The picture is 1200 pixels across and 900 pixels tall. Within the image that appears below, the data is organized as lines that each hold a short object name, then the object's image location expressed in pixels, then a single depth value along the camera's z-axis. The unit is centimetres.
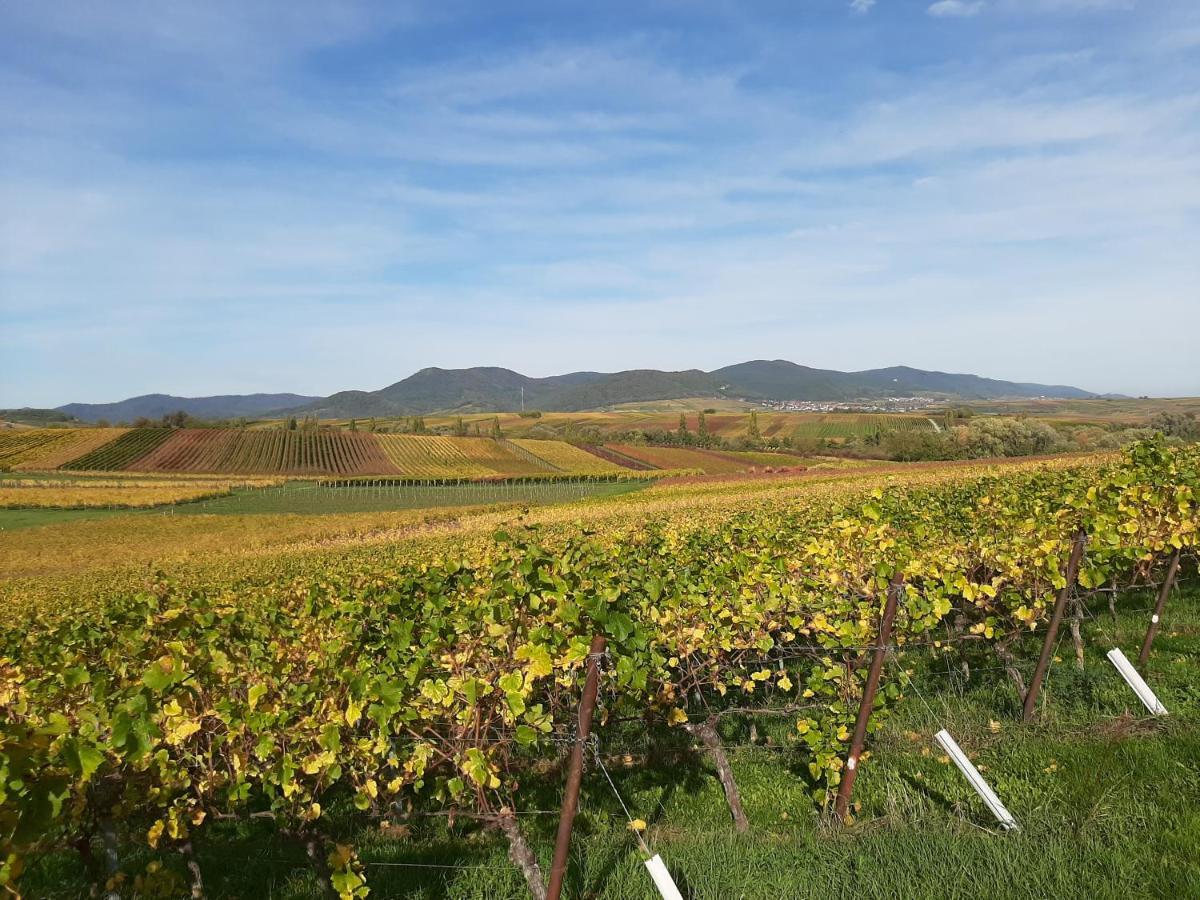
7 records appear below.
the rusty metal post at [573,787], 354
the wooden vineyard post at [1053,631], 602
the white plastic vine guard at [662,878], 345
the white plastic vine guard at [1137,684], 576
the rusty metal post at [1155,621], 712
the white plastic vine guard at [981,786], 459
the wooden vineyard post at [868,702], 504
